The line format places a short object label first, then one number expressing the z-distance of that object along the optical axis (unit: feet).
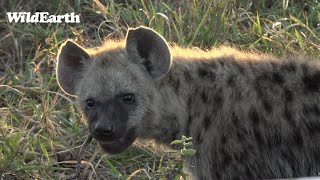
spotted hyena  31.30
